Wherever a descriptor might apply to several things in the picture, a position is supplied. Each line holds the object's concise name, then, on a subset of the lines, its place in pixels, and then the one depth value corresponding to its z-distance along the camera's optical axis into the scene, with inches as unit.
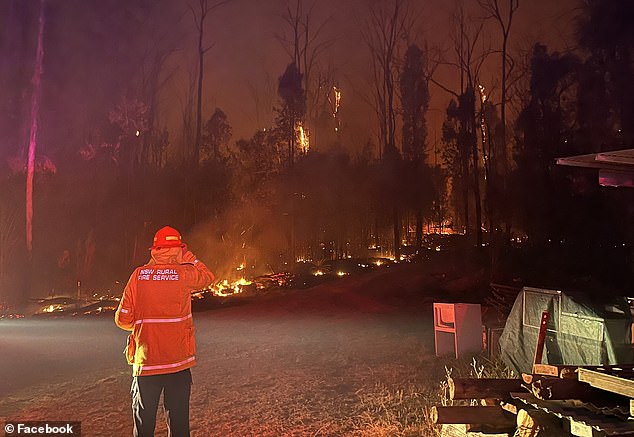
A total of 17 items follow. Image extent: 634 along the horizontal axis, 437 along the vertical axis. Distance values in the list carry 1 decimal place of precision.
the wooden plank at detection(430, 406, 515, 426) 174.2
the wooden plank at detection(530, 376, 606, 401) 158.4
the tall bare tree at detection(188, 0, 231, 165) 1171.2
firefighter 164.1
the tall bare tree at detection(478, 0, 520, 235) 1165.4
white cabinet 346.0
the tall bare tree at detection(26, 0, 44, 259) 703.1
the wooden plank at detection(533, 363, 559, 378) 172.2
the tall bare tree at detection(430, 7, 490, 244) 1308.4
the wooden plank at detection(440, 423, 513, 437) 174.2
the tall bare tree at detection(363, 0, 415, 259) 1360.7
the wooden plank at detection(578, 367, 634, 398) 143.3
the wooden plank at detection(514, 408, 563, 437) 153.5
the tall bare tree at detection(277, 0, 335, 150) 1398.9
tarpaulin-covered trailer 231.9
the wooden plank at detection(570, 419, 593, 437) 140.0
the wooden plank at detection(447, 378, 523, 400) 182.4
